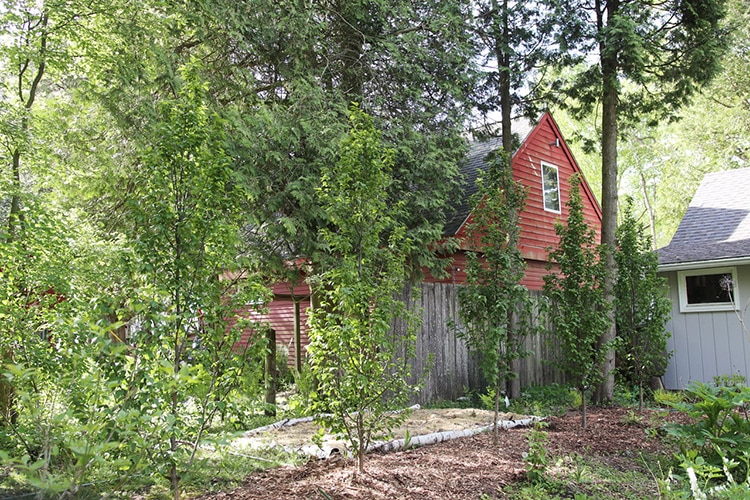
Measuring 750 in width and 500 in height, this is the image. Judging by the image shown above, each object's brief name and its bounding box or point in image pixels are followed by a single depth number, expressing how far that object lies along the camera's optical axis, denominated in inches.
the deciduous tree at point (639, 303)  322.3
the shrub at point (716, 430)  181.9
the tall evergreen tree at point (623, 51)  339.9
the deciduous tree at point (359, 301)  173.8
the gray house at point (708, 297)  378.0
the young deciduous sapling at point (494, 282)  239.9
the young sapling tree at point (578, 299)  268.8
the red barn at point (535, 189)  509.7
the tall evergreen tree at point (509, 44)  365.4
